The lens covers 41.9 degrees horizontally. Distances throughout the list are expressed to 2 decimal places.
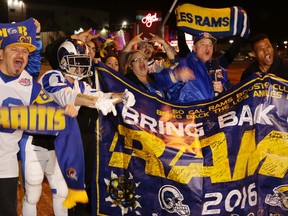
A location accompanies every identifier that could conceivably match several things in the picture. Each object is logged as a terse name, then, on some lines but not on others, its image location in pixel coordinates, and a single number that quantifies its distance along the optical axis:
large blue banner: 3.88
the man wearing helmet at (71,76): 3.75
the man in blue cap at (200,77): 4.59
